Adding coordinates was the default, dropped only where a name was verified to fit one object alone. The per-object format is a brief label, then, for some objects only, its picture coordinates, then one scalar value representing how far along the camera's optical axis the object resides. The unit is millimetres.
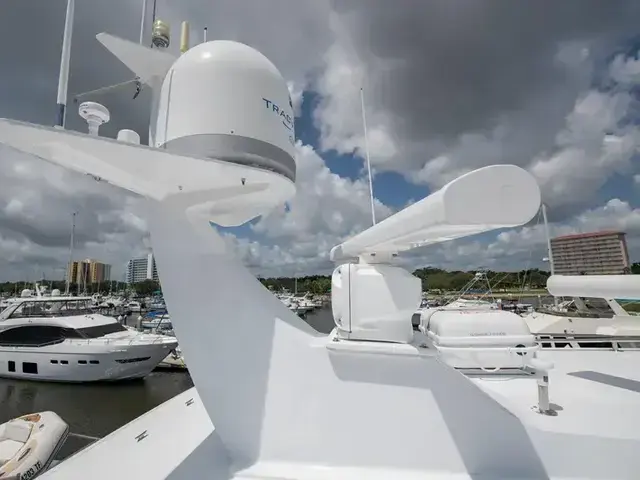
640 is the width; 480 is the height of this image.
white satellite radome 2459
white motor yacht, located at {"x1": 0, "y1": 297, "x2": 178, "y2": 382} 15859
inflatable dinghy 5289
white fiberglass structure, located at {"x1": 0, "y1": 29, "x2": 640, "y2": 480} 2203
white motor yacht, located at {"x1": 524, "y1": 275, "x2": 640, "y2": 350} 3805
